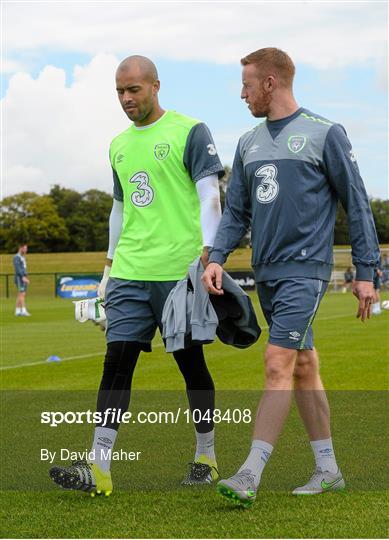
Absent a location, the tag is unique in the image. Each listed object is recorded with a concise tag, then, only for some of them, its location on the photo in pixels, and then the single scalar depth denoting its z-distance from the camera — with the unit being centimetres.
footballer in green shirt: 615
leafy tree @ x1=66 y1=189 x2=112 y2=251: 11562
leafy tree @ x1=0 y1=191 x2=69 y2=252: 12019
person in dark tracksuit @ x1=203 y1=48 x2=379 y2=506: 559
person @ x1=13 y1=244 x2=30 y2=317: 3231
